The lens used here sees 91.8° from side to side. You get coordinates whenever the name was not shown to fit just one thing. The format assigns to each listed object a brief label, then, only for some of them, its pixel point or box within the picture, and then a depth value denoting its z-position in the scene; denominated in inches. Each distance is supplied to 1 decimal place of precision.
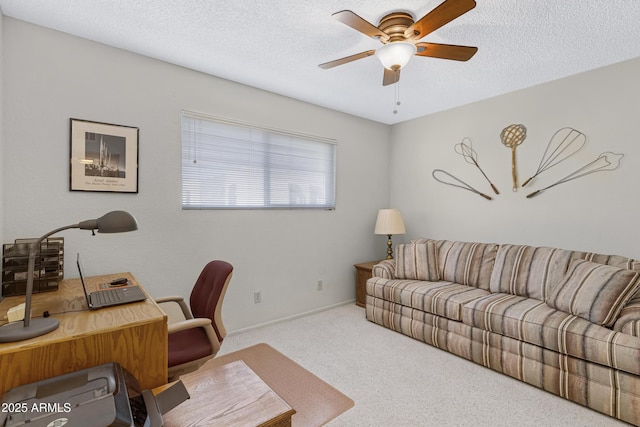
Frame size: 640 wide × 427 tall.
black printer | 30.4
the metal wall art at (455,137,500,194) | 144.6
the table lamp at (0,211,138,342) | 42.3
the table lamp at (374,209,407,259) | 157.3
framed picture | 90.5
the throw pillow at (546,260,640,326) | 82.7
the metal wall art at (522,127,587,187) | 115.6
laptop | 58.2
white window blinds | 113.7
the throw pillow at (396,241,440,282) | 135.9
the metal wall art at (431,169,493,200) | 146.1
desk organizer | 72.2
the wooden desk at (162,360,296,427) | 39.5
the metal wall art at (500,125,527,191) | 129.6
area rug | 77.6
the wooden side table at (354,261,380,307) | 153.9
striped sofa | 77.0
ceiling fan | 68.4
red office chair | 70.0
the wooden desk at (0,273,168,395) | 40.0
